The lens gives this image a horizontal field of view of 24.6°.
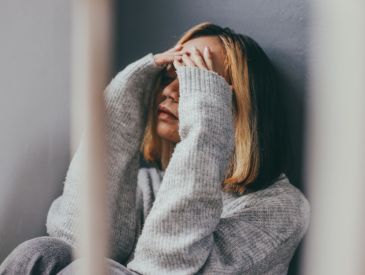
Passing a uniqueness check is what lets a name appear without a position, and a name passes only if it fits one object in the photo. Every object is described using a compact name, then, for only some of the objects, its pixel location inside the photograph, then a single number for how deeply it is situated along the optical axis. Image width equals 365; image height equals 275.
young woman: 1.12
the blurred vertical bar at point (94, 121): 0.56
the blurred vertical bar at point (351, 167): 0.68
